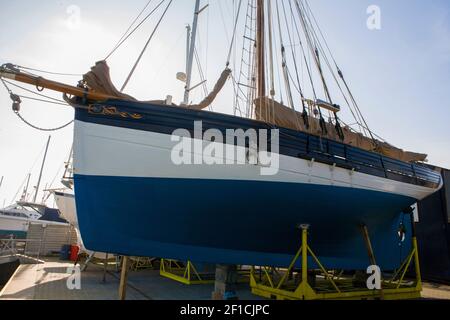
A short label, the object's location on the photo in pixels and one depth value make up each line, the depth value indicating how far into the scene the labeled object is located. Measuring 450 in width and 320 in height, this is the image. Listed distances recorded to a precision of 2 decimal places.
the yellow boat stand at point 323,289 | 6.03
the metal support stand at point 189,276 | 9.07
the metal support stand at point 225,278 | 6.50
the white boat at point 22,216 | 28.67
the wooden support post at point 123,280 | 5.64
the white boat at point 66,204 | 16.36
